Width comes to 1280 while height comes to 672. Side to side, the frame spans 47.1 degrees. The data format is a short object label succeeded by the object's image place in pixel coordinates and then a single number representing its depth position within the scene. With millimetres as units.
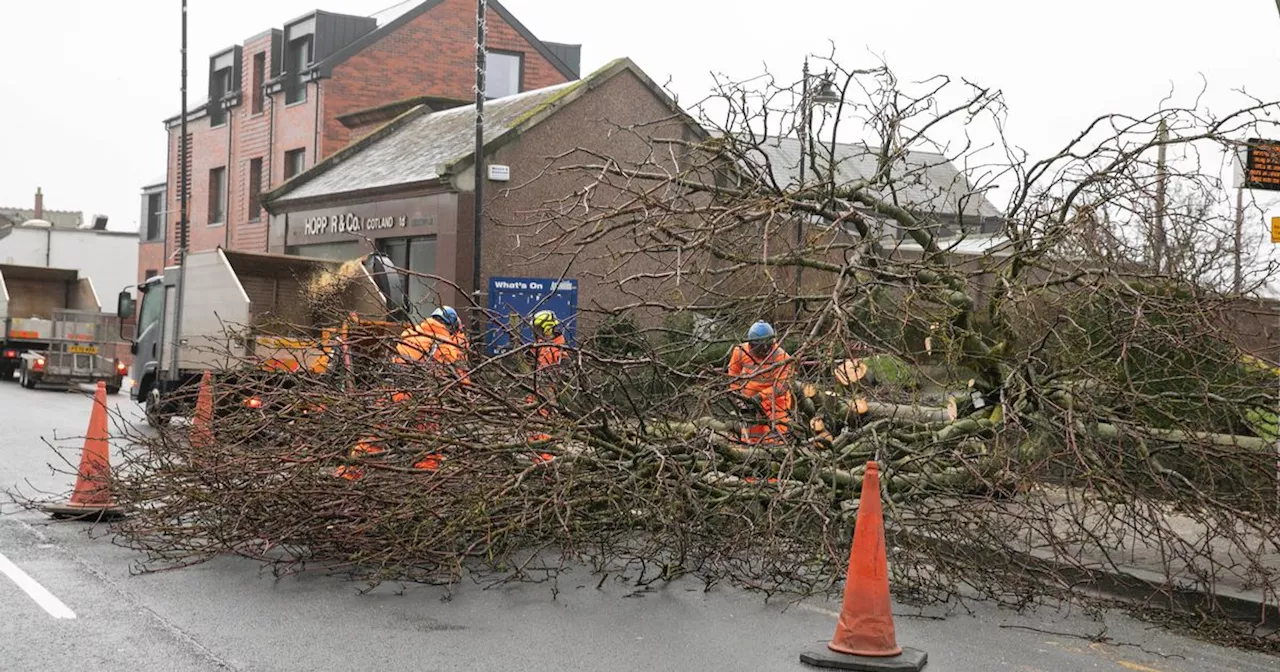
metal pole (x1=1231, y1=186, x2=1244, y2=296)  9664
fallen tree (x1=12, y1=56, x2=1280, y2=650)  8172
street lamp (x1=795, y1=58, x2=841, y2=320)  9820
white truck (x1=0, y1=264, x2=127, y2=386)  31172
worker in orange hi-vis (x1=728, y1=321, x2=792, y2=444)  8250
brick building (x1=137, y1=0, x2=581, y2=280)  37438
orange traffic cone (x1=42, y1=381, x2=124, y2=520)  10336
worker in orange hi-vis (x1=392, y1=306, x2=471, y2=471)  8477
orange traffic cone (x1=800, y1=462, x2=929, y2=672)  6453
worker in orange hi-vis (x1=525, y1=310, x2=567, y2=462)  8469
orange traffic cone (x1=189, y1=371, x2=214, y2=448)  9320
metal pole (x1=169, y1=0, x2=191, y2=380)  18547
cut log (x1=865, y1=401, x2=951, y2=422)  8982
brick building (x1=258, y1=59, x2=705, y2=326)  25188
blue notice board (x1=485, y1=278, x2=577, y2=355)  19516
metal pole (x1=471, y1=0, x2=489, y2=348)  20891
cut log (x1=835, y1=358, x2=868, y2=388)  8609
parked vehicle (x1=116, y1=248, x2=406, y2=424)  17391
